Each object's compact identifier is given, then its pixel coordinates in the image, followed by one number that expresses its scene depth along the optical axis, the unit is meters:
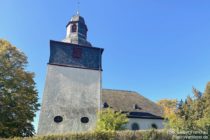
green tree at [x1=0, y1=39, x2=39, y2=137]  17.38
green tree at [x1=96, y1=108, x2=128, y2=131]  17.30
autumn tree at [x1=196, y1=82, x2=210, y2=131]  14.86
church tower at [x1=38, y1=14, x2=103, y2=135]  19.69
